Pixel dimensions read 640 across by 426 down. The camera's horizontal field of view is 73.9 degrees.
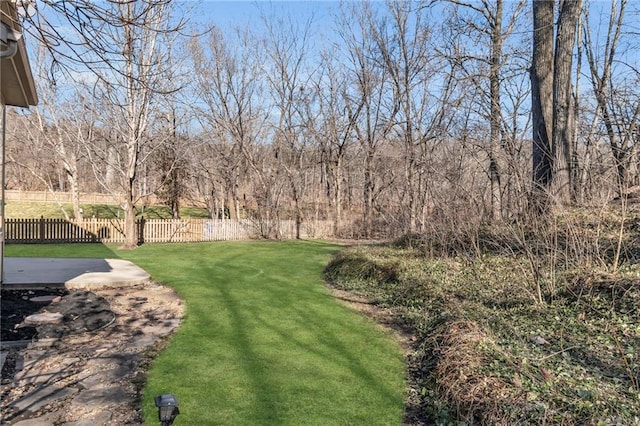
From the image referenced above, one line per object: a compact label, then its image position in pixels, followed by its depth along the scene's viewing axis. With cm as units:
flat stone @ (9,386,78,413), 337
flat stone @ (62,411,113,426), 315
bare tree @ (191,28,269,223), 2161
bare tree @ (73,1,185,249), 1418
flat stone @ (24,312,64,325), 563
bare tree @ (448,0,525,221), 713
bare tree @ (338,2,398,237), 2227
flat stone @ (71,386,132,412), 346
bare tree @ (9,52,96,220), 1620
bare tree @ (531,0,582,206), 798
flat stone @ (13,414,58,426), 311
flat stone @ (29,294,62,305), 664
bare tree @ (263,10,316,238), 2286
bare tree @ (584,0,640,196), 495
